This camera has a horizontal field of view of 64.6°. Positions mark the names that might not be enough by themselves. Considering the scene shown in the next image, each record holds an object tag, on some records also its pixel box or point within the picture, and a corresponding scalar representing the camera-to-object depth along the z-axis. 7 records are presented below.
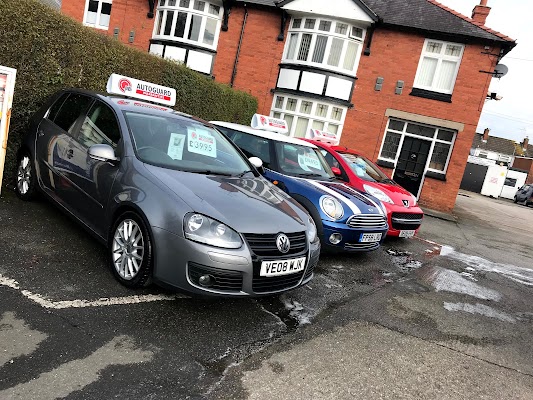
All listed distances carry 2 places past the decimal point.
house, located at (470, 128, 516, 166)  58.31
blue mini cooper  5.52
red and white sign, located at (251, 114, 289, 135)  8.36
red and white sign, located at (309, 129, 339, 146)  9.90
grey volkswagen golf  3.27
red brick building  14.90
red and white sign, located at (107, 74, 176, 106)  5.80
